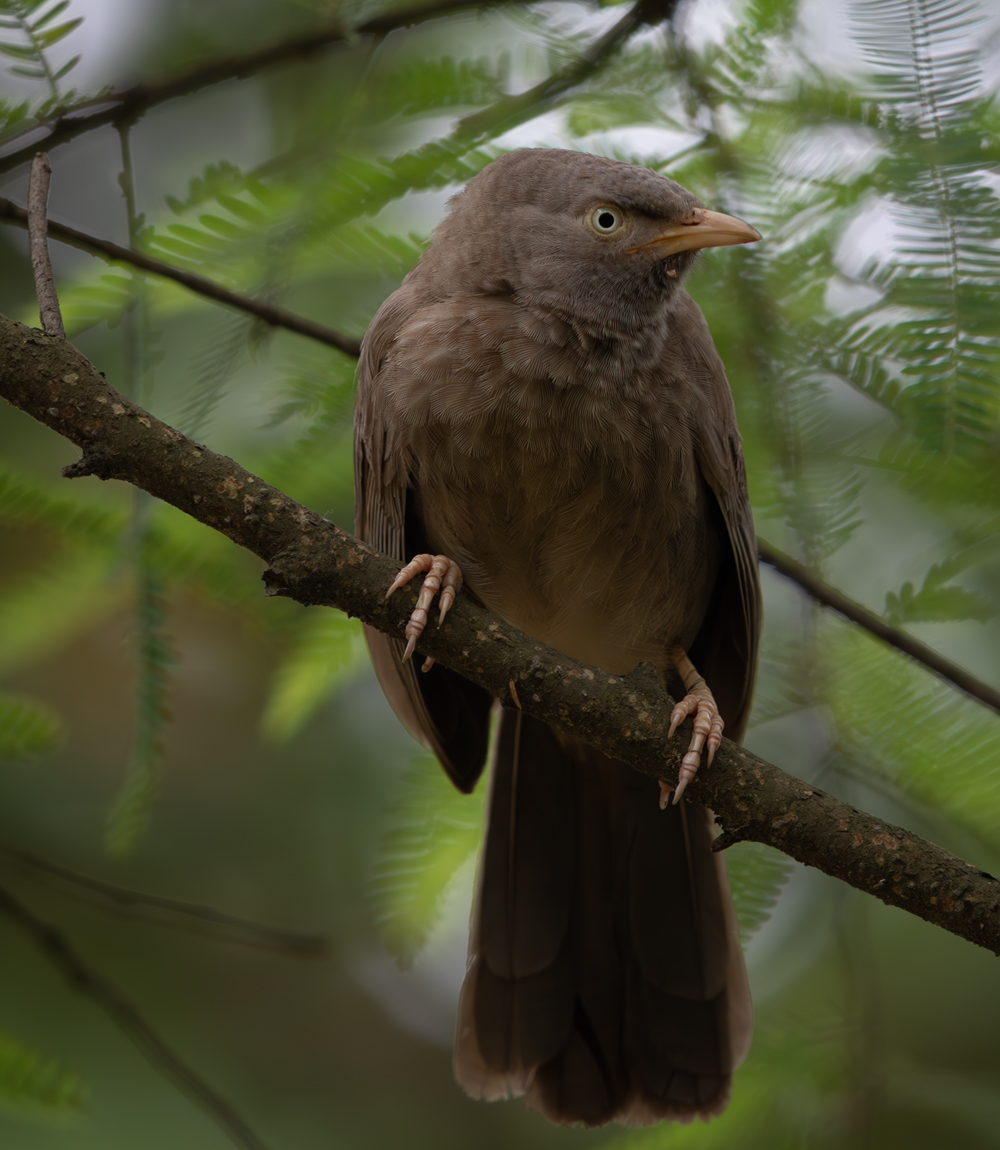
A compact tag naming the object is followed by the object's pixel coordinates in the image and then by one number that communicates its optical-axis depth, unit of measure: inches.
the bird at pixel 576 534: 258.1
